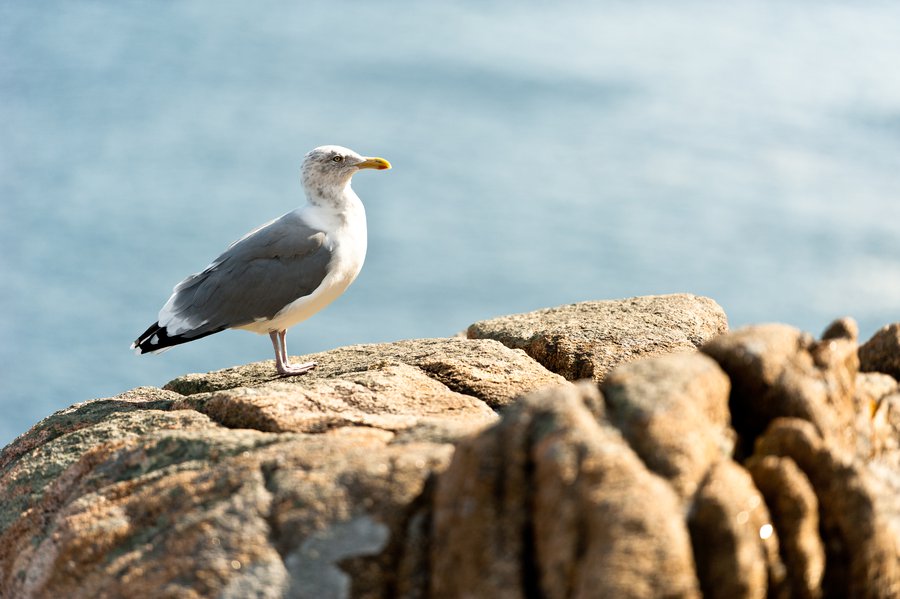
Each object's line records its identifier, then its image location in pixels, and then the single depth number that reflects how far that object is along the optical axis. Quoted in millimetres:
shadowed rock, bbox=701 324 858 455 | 9406
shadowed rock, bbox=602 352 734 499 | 8328
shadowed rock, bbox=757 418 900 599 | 8695
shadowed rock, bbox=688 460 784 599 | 7984
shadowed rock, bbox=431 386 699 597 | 7652
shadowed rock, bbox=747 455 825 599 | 8477
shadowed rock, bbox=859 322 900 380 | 12609
